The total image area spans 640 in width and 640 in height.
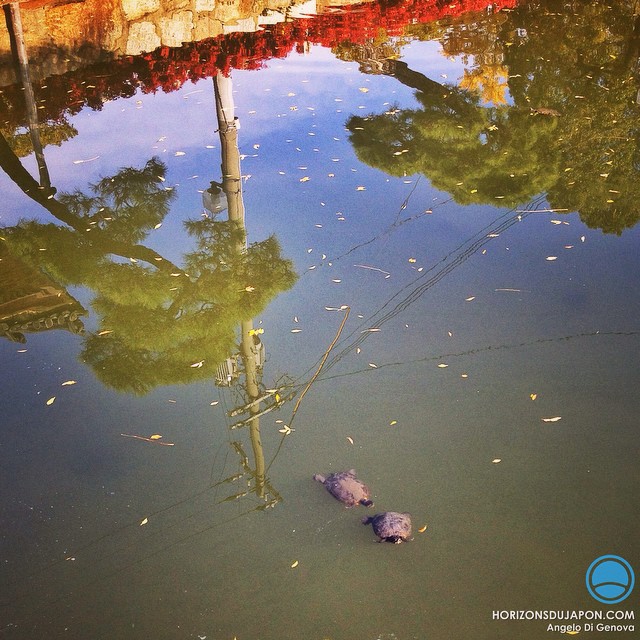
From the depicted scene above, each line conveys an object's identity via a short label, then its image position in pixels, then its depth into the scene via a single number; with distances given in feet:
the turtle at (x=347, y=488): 11.35
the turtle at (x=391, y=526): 10.66
